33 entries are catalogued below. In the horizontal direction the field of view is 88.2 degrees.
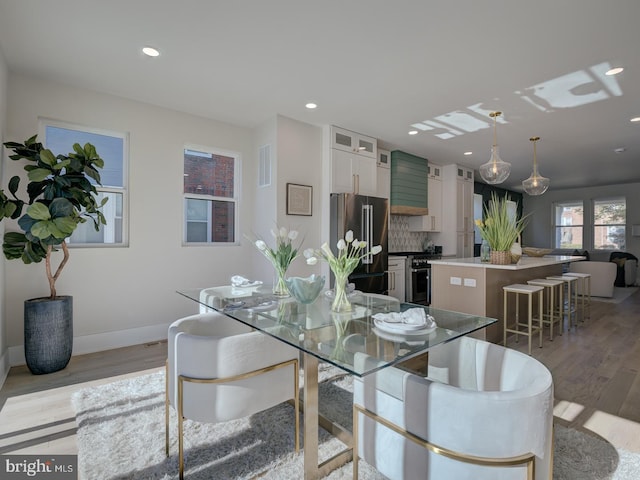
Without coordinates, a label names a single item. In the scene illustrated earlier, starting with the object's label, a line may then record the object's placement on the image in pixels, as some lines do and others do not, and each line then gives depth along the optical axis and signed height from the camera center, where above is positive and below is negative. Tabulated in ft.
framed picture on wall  13.88 +1.59
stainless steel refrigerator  14.61 +0.41
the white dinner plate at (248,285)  8.64 -1.31
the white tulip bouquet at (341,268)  6.10 -0.59
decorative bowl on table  6.27 -1.01
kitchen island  11.91 -1.83
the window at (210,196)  13.58 +1.67
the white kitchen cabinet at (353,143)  14.94 +4.46
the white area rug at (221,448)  5.33 -3.84
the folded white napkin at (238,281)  8.68 -1.22
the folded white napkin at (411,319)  4.86 -1.26
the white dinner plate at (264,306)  6.19 -1.38
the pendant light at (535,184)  15.67 +2.56
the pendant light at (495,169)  13.19 +2.75
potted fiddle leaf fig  8.79 +0.25
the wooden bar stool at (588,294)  16.02 -2.86
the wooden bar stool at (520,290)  11.32 -1.85
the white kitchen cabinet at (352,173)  14.99 +3.00
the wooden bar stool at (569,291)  14.24 -2.43
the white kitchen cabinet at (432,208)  21.07 +1.91
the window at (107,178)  11.14 +2.03
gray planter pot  9.17 -2.85
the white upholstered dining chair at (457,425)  3.36 -2.09
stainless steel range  18.30 -2.30
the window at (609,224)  29.25 +1.33
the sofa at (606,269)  20.62 -2.07
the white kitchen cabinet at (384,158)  17.89 +4.30
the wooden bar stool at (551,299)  12.73 -2.67
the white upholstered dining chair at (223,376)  5.11 -2.25
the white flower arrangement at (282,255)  7.24 -0.42
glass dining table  4.09 -1.41
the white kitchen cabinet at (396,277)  17.60 -2.16
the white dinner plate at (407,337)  4.47 -1.41
